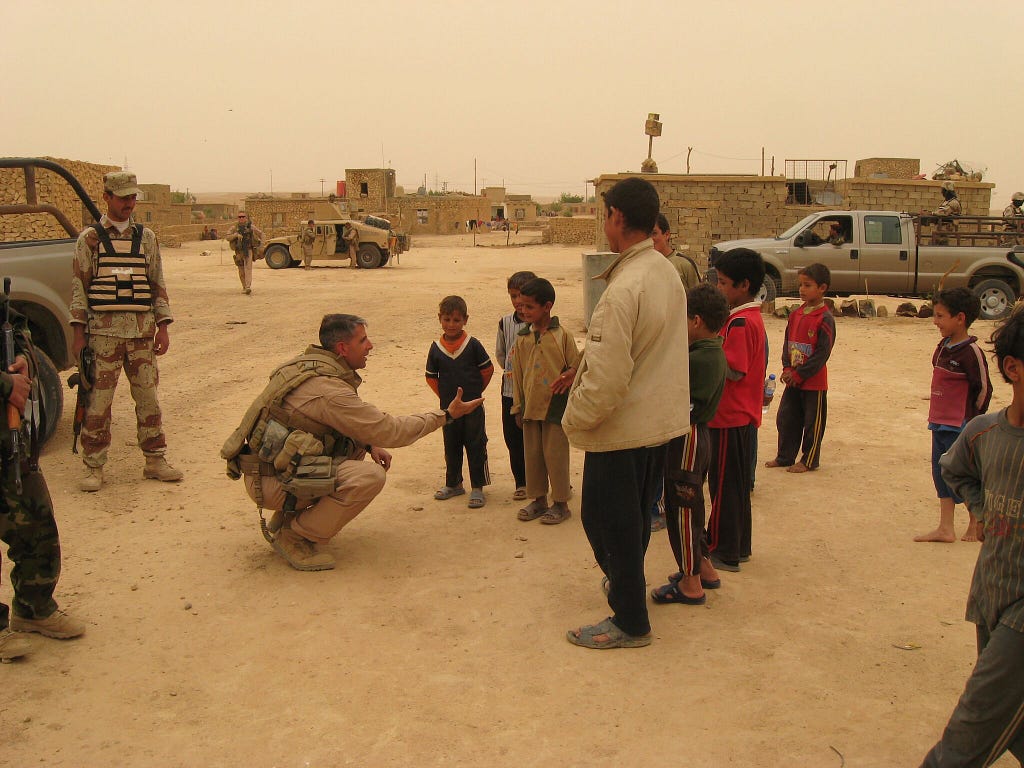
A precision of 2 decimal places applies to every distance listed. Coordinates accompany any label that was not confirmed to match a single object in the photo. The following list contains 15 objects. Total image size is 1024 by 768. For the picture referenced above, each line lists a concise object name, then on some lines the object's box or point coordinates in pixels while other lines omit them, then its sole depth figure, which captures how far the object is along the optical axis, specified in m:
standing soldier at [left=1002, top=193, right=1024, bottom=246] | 14.85
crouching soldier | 4.14
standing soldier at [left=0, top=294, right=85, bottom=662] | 3.29
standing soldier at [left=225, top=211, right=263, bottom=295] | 16.72
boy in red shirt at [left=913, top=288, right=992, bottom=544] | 4.52
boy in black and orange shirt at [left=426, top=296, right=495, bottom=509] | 5.11
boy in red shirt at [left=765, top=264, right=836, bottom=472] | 5.68
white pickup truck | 14.24
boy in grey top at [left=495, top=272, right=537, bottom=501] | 5.21
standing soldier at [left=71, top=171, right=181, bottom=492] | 5.45
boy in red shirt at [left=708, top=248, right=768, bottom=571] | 4.11
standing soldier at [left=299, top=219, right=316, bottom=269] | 24.80
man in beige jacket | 3.13
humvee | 25.12
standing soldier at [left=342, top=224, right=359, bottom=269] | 25.17
